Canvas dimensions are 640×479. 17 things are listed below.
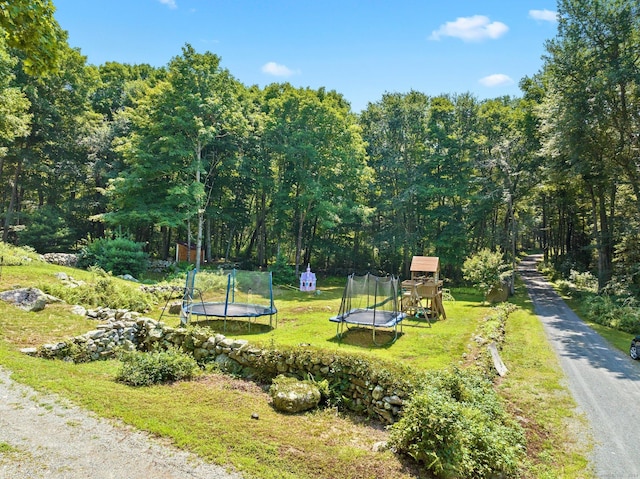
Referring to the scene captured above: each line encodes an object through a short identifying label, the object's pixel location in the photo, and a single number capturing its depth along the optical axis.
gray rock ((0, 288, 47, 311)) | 10.05
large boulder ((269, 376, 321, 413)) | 6.57
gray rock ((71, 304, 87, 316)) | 10.42
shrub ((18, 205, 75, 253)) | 25.72
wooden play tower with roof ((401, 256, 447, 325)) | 14.09
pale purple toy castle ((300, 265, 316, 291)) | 24.52
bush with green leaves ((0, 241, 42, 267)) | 14.61
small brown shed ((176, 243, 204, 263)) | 27.59
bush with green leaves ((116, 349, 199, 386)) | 7.09
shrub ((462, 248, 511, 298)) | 19.70
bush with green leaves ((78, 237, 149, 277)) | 19.84
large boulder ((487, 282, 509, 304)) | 19.50
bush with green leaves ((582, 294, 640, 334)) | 15.24
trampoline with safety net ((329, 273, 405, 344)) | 11.30
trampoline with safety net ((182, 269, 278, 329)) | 11.71
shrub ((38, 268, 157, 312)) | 12.03
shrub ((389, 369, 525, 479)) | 4.99
